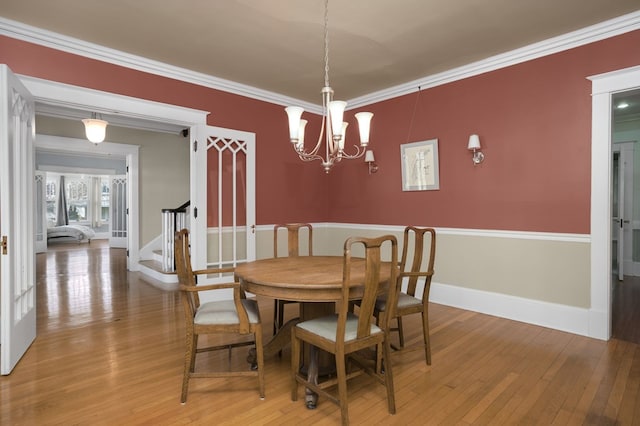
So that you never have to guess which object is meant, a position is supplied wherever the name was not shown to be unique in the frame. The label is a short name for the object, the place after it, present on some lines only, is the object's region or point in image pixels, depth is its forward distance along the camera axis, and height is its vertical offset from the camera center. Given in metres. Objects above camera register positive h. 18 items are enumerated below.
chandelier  2.38 +0.57
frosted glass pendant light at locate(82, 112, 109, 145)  4.70 +1.09
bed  10.59 -0.76
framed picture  4.18 +0.51
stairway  5.27 -0.99
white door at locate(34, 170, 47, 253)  8.67 -0.10
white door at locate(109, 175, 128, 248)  9.62 -0.09
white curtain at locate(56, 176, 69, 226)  11.99 +0.05
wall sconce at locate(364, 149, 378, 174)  4.77 +0.64
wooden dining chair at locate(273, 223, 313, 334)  3.06 -0.38
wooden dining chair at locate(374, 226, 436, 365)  2.49 -0.69
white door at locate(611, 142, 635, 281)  5.44 -0.02
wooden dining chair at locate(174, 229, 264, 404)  2.10 -0.70
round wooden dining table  1.98 -0.44
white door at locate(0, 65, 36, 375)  2.38 -0.09
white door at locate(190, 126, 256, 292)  4.11 +0.14
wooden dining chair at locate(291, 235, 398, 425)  1.82 -0.71
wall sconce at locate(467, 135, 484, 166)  3.70 +0.63
